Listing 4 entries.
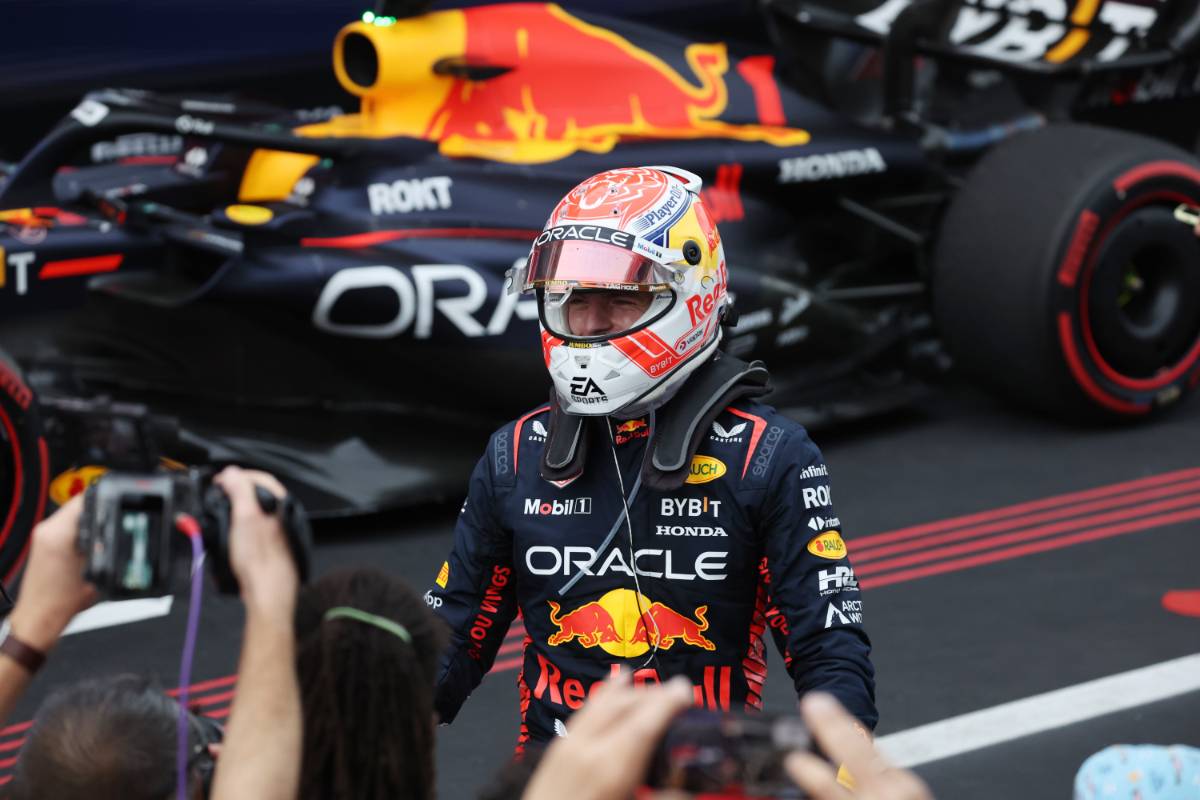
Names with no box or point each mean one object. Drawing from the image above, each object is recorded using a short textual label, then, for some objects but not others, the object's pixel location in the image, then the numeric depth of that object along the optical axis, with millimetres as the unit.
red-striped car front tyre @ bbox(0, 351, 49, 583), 10539
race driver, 5840
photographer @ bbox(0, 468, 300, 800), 3973
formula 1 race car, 11641
